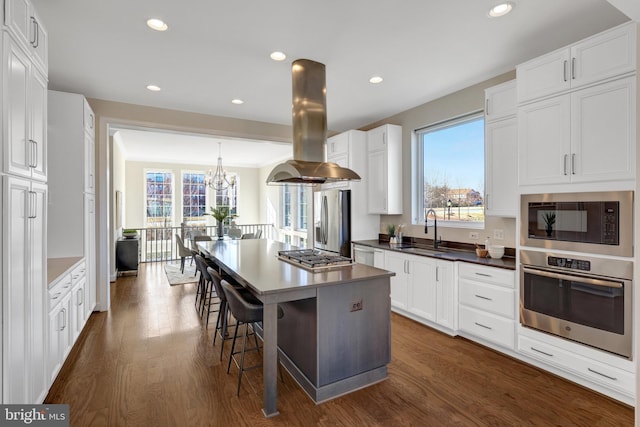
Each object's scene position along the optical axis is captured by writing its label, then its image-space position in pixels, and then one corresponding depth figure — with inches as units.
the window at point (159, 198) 366.0
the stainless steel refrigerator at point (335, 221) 196.9
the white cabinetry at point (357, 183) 198.4
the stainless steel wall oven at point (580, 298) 86.9
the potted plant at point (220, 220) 236.6
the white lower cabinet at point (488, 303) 114.5
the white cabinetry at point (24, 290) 63.8
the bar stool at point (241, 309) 93.6
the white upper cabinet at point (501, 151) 123.6
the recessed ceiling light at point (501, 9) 89.9
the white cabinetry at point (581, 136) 86.8
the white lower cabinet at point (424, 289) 134.6
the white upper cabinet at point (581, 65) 86.4
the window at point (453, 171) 152.5
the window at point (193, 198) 383.2
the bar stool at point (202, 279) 141.9
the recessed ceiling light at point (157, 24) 98.0
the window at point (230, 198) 403.2
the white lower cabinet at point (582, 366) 86.8
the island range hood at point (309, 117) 123.0
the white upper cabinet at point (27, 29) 66.0
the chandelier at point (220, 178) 326.1
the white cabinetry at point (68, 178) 136.3
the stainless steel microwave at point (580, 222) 86.9
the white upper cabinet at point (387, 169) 185.0
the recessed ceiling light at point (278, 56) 118.0
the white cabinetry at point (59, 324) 92.3
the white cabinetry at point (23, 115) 64.4
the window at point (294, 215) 309.1
